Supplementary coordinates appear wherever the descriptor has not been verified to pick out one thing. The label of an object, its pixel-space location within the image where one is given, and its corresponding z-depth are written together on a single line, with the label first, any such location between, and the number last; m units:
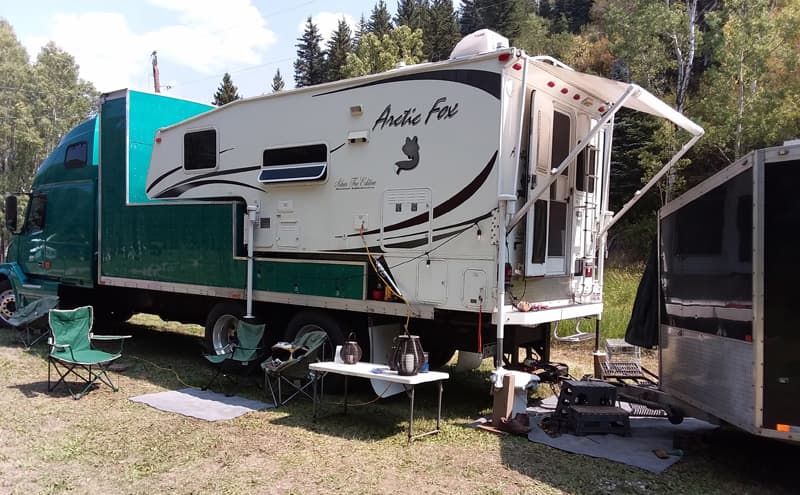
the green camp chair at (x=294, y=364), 5.90
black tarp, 5.50
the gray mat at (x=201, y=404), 5.80
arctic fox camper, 5.33
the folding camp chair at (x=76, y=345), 6.31
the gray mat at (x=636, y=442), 4.60
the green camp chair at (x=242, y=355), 6.63
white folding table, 4.95
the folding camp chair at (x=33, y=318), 8.64
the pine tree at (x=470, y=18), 45.03
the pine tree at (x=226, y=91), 45.81
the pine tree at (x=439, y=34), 36.78
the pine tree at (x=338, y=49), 40.50
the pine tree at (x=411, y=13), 42.18
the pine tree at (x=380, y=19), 42.47
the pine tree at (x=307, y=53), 47.84
